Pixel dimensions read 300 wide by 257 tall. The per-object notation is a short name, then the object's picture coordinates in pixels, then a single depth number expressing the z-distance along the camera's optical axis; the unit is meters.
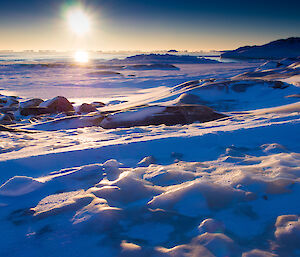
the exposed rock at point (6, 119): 6.00
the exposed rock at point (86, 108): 7.87
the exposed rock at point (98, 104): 9.04
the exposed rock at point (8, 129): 3.90
